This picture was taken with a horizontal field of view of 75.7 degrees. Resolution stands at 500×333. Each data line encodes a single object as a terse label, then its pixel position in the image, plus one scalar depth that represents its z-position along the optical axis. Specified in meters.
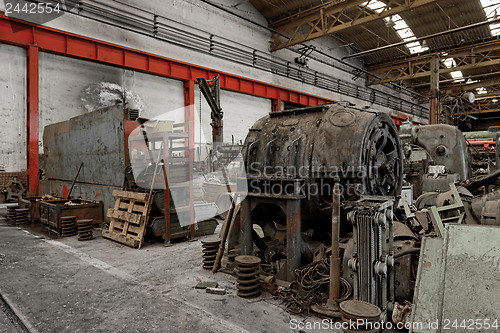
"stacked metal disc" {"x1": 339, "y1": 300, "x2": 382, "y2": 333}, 2.20
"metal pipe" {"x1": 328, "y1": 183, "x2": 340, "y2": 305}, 2.82
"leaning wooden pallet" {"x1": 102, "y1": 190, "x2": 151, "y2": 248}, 5.18
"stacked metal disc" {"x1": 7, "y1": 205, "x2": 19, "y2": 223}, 6.99
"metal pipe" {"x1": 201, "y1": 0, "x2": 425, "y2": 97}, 11.77
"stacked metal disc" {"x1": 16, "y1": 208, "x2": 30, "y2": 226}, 6.93
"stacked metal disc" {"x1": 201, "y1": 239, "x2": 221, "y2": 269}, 4.10
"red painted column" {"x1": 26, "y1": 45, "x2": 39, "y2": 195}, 8.12
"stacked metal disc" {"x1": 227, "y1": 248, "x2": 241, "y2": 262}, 4.22
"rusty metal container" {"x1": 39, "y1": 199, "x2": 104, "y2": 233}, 6.00
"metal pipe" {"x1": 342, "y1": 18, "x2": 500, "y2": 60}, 10.90
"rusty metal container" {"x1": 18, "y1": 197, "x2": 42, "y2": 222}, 7.02
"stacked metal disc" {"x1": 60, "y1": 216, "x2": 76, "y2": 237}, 5.83
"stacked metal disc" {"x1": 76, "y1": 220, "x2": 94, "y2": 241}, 5.55
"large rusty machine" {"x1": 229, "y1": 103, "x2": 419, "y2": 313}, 2.68
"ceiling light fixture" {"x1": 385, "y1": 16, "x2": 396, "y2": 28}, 14.30
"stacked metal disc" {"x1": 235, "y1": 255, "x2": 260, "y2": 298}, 3.21
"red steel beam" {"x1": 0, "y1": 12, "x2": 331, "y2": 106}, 7.89
